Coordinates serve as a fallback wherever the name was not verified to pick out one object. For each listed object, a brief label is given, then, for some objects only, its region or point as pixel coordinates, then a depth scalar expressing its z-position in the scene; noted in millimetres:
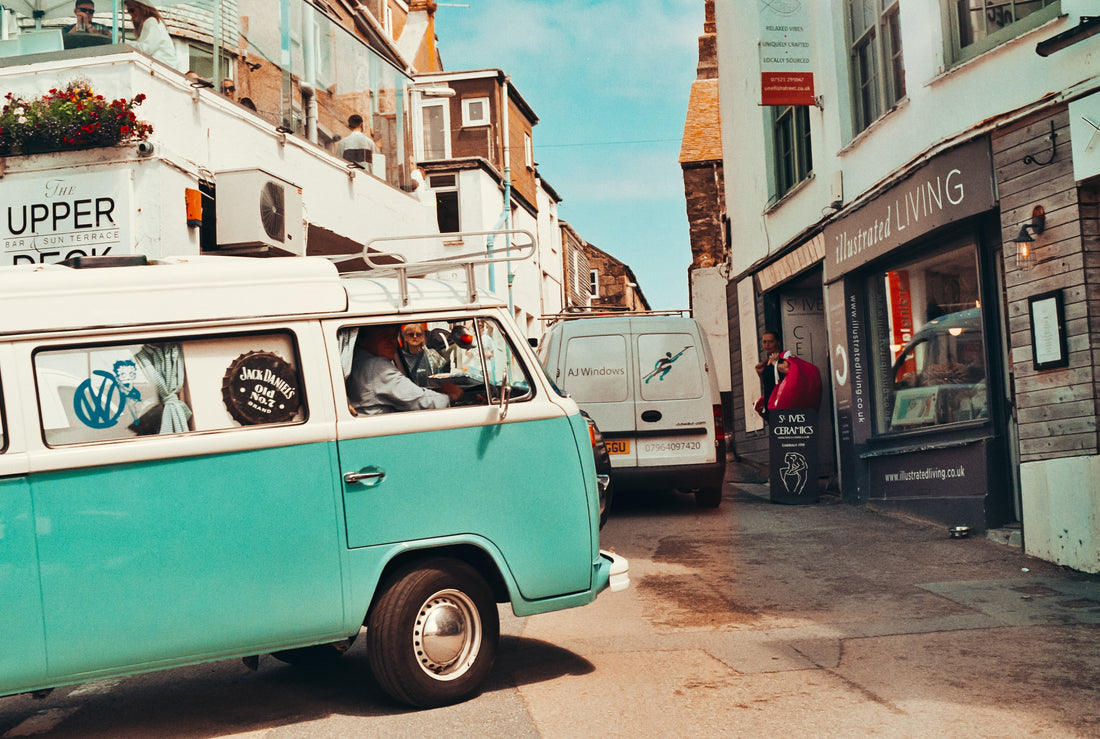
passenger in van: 5836
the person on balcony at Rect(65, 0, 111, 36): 11336
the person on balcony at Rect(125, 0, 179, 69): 11531
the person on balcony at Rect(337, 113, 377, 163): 15930
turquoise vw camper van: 4945
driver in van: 5609
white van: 12500
